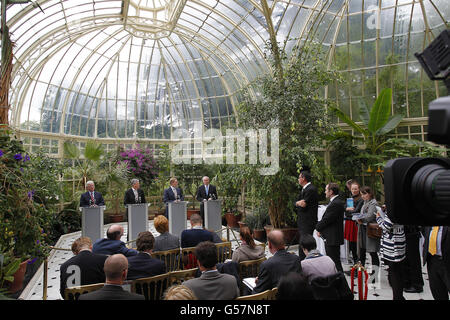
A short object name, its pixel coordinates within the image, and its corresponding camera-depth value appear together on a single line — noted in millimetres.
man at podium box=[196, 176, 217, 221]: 7941
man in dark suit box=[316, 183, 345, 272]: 4508
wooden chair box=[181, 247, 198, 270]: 3792
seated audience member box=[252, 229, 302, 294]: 2715
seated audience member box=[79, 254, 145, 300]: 2158
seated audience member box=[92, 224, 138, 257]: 3584
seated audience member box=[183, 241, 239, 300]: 2365
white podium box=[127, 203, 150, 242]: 6664
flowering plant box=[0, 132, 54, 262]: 3051
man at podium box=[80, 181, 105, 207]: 6809
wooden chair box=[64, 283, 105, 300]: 2494
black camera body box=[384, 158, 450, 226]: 1109
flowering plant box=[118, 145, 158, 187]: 10773
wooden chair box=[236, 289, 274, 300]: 2271
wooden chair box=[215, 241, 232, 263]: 4004
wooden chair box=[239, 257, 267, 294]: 3267
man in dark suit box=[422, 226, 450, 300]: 3066
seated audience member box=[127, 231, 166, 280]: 2961
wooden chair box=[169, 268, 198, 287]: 2869
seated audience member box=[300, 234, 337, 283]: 2697
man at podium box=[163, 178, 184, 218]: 7594
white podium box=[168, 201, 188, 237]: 7168
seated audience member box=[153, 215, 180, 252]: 4012
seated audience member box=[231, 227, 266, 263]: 3393
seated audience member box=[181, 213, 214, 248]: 4125
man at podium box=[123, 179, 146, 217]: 7223
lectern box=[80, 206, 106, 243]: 6328
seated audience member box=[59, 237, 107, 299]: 3014
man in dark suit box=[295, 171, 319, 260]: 4922
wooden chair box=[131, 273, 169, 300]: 2719
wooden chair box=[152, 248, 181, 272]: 3748
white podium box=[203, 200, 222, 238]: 7492
